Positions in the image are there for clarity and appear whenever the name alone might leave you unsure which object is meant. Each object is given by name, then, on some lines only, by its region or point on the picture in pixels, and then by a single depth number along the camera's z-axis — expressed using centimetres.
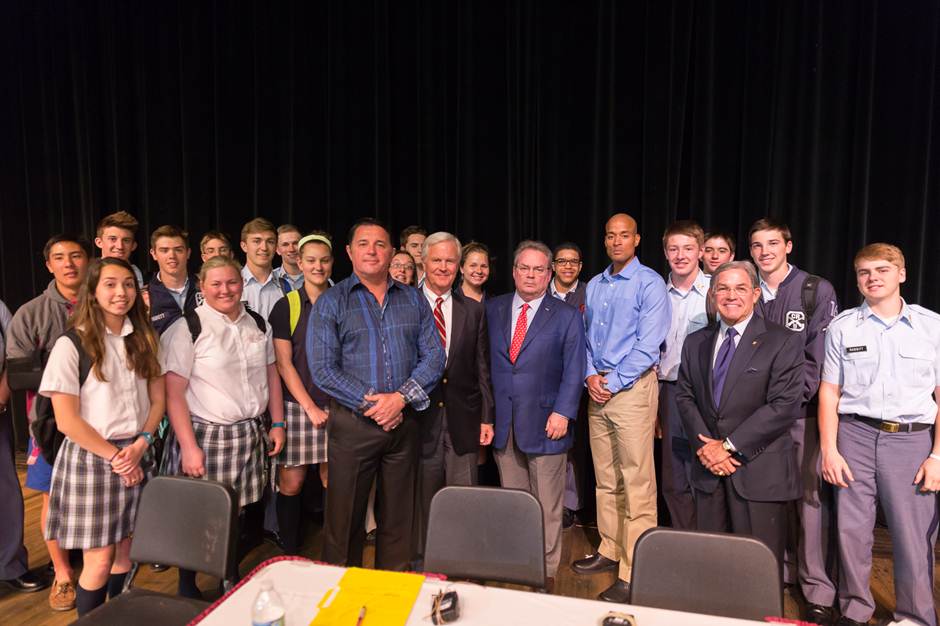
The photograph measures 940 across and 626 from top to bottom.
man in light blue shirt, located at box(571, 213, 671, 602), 286
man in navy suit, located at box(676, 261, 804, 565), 232
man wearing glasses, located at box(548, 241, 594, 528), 370
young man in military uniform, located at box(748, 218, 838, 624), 268
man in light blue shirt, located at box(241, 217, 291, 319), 351
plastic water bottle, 131
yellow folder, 137
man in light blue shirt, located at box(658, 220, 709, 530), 304
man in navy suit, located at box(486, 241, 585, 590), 278
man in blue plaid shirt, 248
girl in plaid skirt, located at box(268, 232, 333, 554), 287
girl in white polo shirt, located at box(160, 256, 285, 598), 244
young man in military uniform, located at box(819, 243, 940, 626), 235
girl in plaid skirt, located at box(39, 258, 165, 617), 212
